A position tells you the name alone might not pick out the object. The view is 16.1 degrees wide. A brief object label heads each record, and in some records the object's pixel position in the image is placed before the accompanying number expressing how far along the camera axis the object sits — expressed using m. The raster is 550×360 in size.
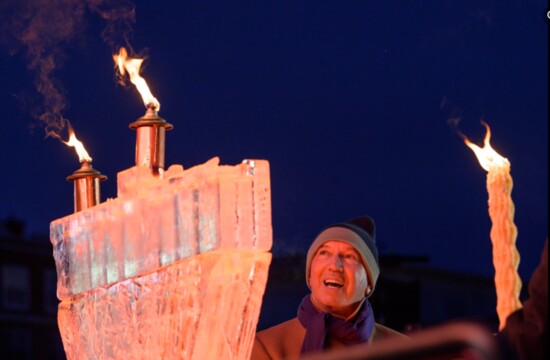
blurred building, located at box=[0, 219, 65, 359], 51.09
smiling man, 6.88
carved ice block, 4.99
